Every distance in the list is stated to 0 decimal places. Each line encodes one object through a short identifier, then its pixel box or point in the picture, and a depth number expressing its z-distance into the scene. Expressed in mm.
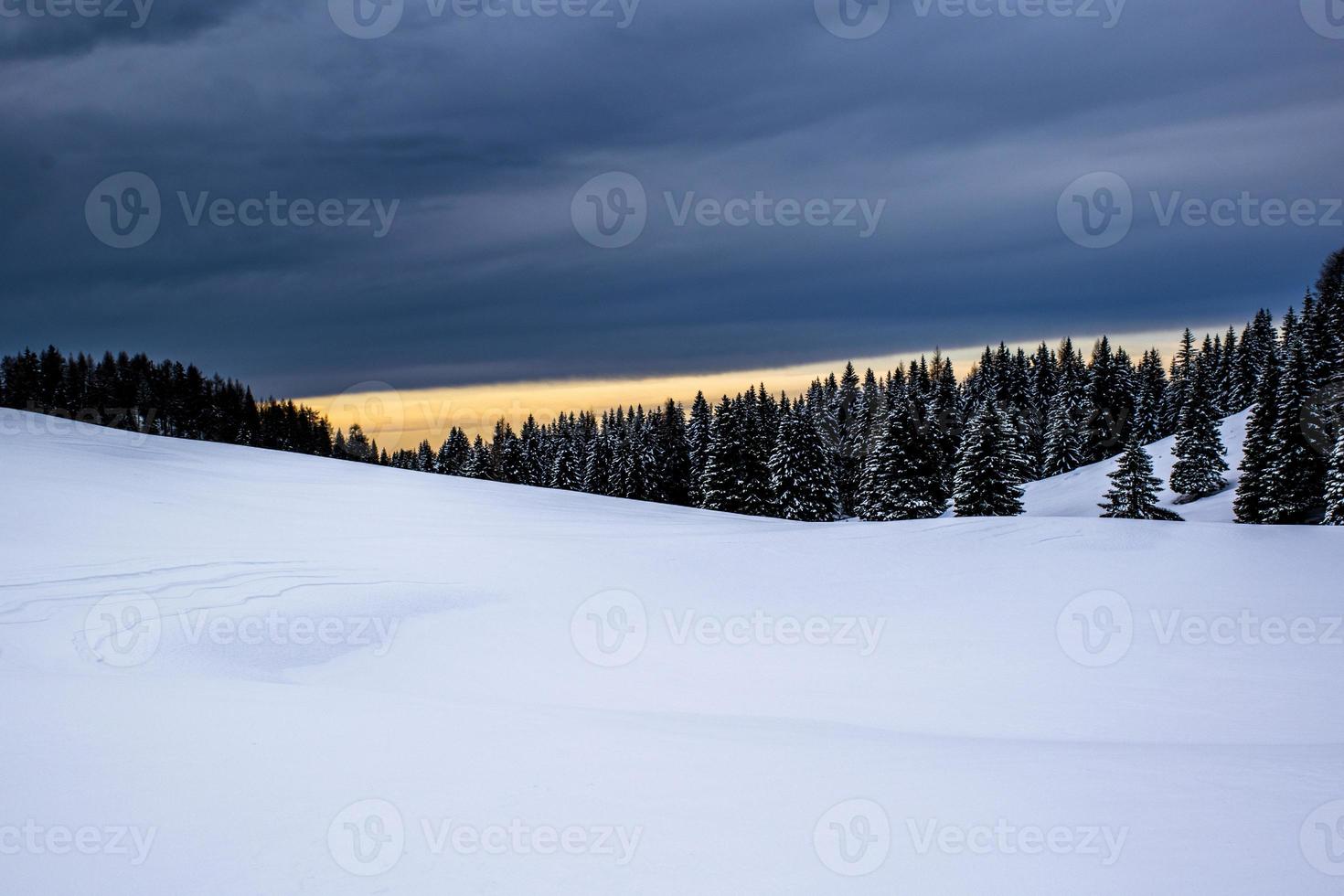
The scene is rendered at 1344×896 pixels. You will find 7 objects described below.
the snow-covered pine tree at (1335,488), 40156
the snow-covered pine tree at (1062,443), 77625
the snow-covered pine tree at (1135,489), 47656
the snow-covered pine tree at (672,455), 74750
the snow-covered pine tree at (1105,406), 80375
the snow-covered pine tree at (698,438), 67312
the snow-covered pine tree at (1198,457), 57031
